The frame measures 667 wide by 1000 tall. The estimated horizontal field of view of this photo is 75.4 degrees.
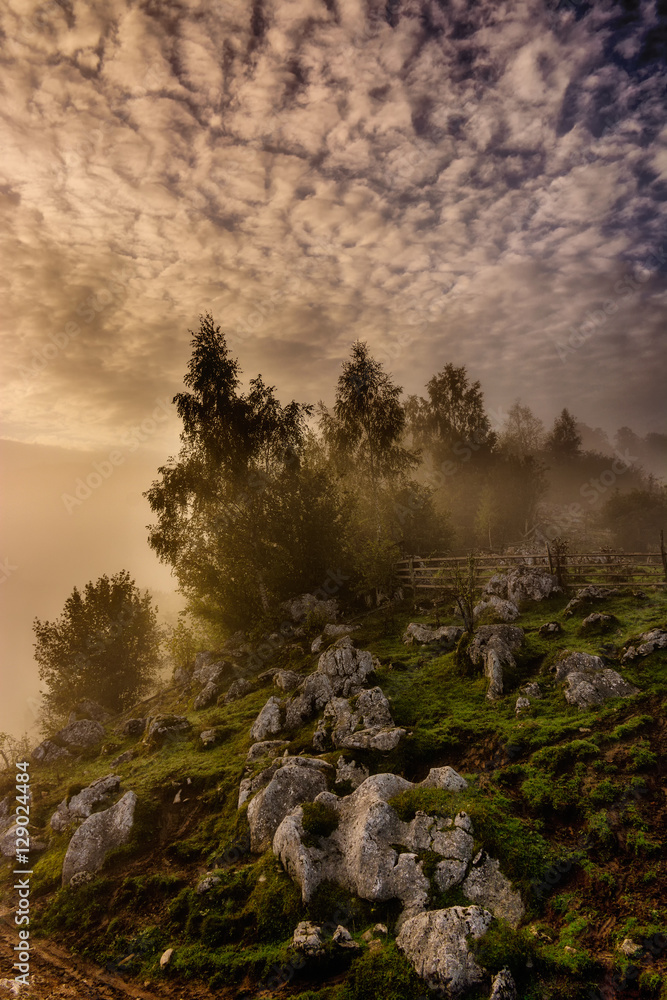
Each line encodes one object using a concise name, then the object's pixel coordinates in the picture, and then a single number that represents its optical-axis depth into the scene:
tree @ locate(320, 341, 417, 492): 29.66
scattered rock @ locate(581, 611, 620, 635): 14.49
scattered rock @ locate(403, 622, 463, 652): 16.77
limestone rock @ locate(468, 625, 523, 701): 12.68
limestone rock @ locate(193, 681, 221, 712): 18.73
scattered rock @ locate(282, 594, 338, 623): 24.33
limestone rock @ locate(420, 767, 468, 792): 8.80
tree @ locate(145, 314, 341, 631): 25.38
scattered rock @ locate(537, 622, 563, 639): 15.09
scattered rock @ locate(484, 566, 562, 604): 19.50
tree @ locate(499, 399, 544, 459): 77.56
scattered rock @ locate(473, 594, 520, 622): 18.03
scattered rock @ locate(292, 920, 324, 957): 6.45
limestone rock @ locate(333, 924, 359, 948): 6.37
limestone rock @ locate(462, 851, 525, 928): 6.43
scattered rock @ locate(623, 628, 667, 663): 11.85
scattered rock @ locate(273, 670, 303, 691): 16.53
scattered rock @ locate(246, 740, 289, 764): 12.43
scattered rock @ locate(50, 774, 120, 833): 12.18
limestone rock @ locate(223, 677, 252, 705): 18.13
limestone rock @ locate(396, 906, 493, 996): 5.48
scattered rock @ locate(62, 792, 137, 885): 10.43
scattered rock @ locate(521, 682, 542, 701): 11.74
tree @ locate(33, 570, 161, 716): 25.69
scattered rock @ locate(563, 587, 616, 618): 16.92
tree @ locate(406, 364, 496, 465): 49.75
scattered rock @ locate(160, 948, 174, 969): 7.31
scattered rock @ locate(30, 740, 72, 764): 17.68
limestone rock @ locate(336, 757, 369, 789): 10.07
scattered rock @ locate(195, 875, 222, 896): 8.47
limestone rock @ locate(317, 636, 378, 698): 13.98
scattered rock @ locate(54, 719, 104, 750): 18.30
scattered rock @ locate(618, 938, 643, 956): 5.48
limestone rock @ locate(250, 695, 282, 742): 13.58
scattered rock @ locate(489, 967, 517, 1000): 5.25
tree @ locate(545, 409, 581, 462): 68.50
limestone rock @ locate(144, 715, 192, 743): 15.52
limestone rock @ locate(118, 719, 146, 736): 17.95
